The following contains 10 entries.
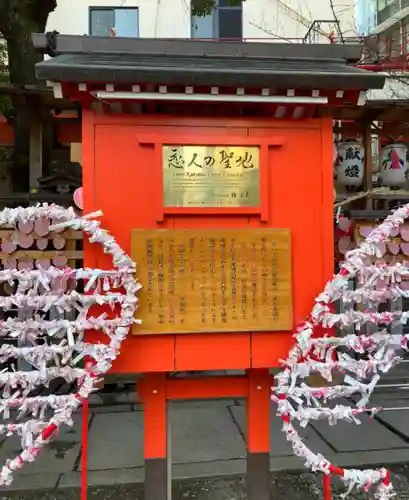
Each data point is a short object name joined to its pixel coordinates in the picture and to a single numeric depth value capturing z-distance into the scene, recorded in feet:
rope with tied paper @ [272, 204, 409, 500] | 11.14
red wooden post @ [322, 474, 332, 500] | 12.23
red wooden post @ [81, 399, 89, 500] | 11.55
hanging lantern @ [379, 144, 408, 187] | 22.36
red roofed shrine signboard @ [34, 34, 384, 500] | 11.20
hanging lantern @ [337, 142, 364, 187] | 21.65
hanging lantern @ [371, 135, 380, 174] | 32.35
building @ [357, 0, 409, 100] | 34.45
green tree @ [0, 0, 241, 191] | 21.12
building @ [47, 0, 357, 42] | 43.32
